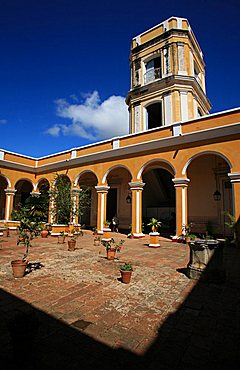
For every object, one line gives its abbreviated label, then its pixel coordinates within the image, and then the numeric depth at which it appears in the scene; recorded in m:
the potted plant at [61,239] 9.60
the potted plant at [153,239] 8.72
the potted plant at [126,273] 4.17
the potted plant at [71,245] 7.59
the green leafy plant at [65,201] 11.90
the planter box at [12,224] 15.47
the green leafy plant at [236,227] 8.36
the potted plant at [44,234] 11.70
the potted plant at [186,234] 9.70
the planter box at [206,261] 4.35
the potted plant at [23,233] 4.46
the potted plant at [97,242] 9.32
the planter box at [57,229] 12.35
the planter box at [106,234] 10.09
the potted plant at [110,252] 6.22
